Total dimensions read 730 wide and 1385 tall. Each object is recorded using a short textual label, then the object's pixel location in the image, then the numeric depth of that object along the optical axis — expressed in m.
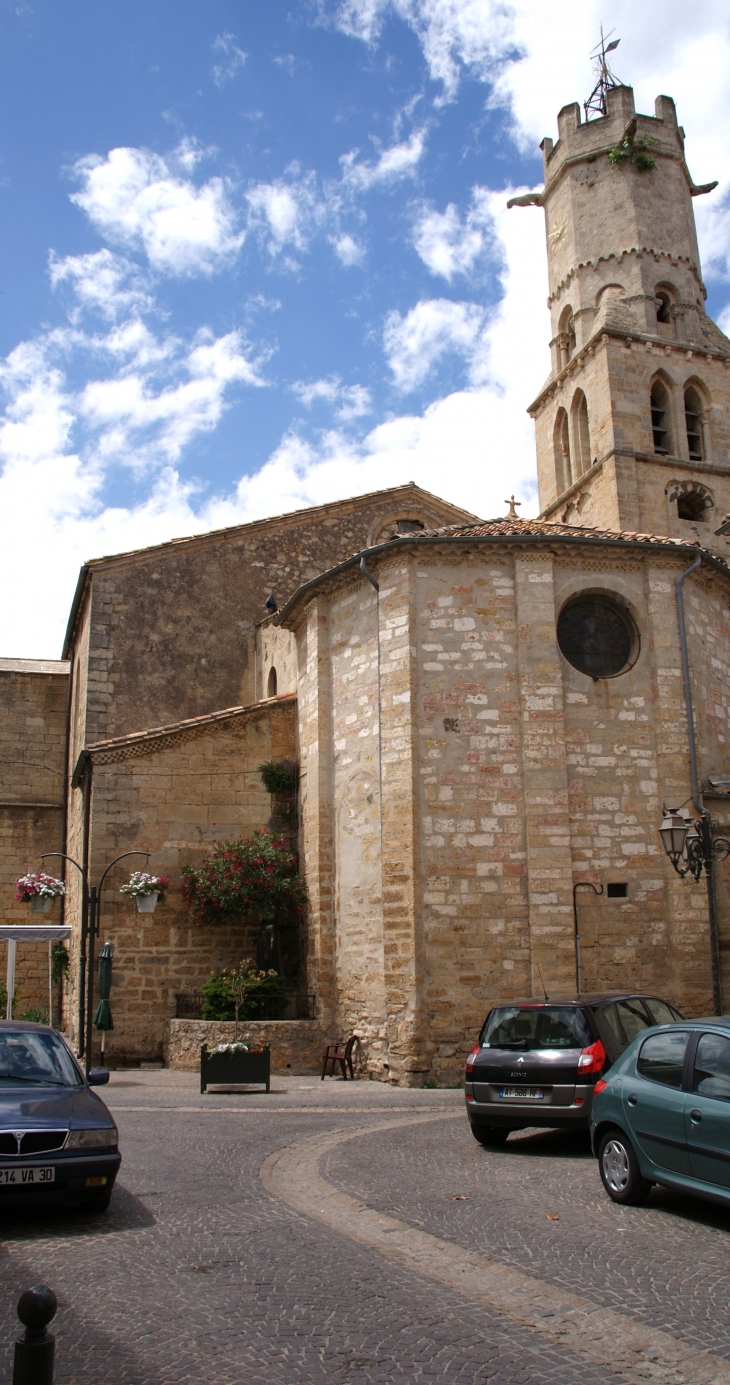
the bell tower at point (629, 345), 29.33
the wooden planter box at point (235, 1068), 13.95
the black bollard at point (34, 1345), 2.97
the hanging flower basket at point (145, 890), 17.19
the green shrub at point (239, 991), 16.67
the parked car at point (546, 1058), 9.20
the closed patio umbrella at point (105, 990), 16.56
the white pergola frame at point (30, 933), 17.02
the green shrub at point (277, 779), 19.03
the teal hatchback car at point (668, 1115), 6.43
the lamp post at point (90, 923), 16.97
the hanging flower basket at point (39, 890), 18.50
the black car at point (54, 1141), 6.46
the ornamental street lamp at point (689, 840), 12.24
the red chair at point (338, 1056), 15.38
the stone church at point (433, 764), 15.07
